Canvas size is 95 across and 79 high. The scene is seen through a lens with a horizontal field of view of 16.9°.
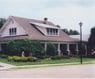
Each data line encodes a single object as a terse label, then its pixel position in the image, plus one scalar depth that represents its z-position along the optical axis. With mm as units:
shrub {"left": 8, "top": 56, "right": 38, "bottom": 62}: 36500
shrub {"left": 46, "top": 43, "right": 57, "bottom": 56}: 46156
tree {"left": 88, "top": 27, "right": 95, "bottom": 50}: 54822
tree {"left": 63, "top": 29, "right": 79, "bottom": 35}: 87094
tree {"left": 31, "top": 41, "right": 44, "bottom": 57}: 42938
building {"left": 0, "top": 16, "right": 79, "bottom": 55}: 46969
